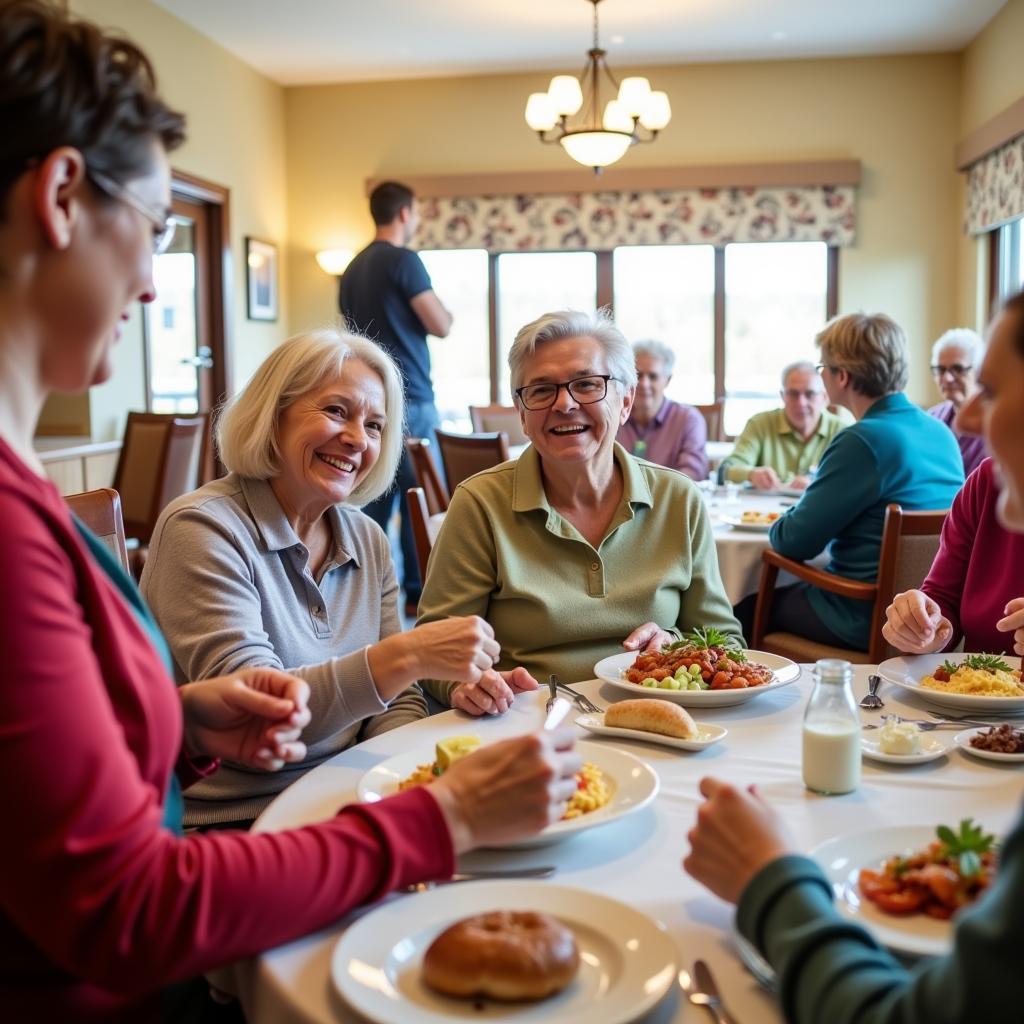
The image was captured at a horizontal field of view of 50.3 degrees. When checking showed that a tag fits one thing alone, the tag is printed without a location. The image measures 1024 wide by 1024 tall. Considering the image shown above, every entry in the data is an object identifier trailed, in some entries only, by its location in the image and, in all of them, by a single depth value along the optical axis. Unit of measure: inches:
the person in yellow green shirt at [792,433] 185.8
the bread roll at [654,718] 53.4
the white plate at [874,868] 32.1
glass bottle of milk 46.6
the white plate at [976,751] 50.2
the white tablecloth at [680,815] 33.0
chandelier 205.9
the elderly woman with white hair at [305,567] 57.5
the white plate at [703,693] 58.2
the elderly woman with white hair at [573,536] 74.9
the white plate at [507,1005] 30.5
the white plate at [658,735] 52.7
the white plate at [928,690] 56.8
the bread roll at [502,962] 30.9
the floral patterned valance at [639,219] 292.7
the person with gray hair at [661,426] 186.4
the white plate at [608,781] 40.8
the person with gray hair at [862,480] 114.0
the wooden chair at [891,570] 93.3
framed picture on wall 295.4
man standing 205.6
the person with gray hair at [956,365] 171.0
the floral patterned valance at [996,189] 235.9
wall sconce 308.7
